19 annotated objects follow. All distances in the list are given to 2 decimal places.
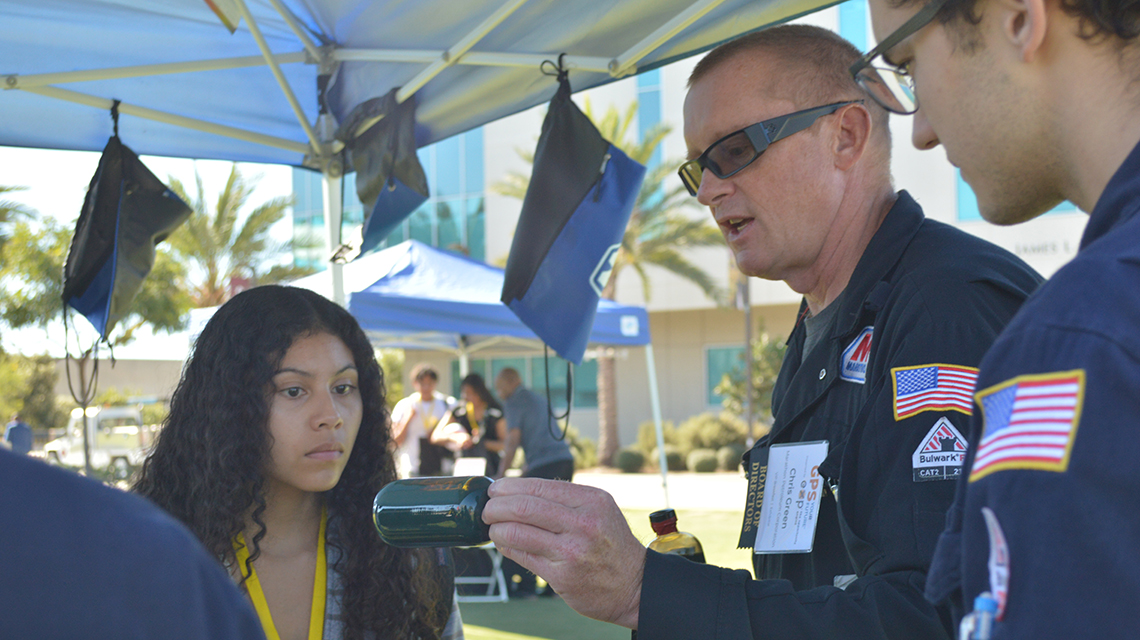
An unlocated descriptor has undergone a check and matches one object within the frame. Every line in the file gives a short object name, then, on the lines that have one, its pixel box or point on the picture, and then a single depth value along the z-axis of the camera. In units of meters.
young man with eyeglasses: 0.62
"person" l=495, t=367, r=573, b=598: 8.11
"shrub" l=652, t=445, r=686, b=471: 20.98
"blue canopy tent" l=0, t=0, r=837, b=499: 3.14
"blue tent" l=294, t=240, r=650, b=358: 7.69
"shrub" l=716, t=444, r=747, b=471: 20.33
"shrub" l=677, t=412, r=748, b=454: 21.64
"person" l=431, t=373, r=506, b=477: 9.59
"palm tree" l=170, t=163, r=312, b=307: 21.88
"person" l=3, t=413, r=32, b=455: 8.12
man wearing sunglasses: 1.30
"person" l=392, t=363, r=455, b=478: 9.90
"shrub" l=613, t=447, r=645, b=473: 21.25
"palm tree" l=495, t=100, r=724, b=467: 20.11
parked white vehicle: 23.11
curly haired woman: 2.20
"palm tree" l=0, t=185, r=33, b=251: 19.80
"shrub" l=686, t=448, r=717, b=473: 20.42
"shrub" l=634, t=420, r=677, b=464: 22.11
